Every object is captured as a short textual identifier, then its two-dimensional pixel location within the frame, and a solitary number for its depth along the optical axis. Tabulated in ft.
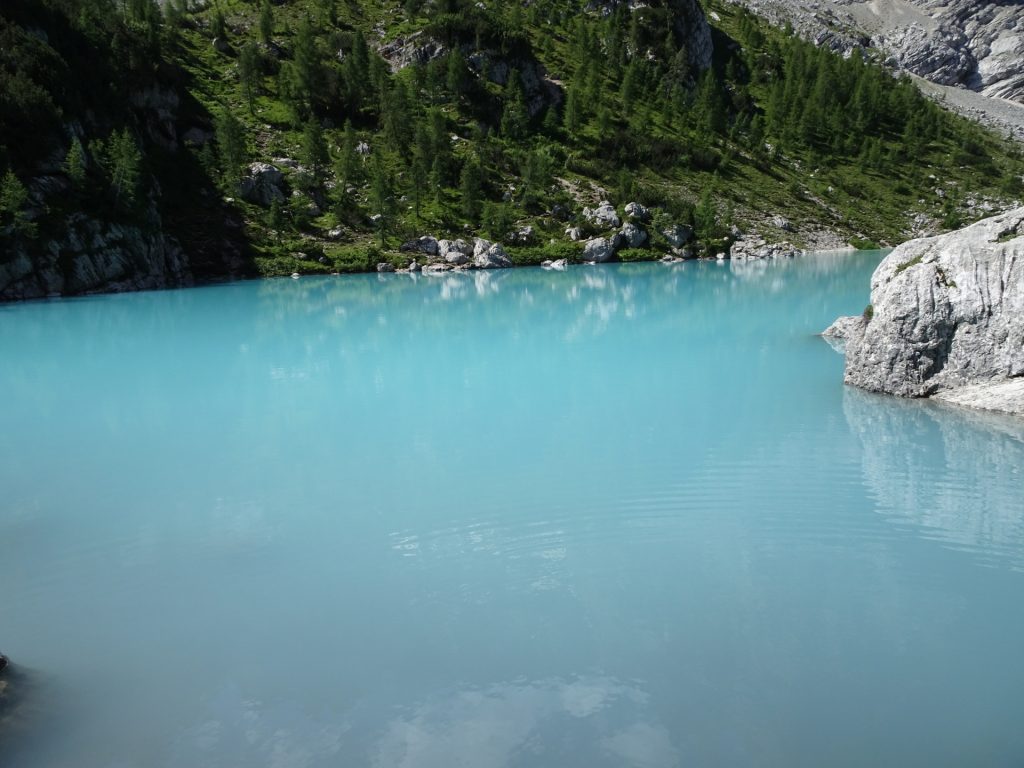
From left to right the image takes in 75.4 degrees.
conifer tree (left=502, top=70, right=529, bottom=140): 337.93
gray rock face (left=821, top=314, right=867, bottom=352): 85.64
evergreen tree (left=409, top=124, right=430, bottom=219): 270.46
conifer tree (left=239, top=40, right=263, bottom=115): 312.29
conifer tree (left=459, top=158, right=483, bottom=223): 269.62
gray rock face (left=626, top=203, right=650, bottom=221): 279.69
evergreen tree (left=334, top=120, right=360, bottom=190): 264.93
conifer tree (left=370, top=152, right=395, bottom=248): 244.63
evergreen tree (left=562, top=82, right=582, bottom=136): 353.45
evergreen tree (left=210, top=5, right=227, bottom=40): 357.20
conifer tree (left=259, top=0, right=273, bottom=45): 357.20
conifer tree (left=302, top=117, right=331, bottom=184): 268.00
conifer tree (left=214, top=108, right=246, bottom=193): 249.96
